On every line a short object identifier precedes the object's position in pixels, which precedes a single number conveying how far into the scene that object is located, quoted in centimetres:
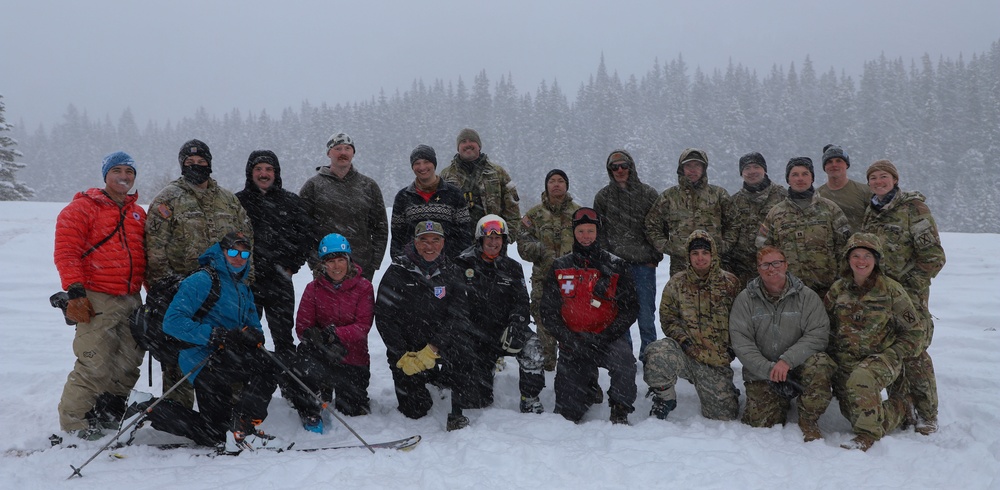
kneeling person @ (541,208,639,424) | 579
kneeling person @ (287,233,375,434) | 549
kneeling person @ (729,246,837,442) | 517
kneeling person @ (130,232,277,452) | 493
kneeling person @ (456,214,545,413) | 587
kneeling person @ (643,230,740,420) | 560
